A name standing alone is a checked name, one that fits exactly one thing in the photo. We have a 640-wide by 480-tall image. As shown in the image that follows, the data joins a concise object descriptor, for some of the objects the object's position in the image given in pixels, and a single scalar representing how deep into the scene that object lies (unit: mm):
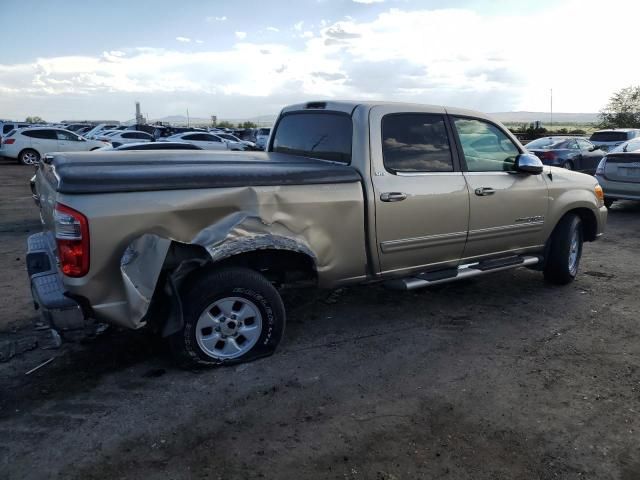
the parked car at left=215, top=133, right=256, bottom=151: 23636
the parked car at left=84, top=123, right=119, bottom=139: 29297
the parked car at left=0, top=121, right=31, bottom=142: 29573
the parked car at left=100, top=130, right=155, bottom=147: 24828
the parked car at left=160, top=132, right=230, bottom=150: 22825
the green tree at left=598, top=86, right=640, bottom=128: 42156
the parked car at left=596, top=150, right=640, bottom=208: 10374
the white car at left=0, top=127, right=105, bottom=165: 22125
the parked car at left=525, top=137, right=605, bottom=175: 15883
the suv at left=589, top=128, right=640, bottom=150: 18672
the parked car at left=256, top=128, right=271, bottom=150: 27897
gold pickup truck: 3309
